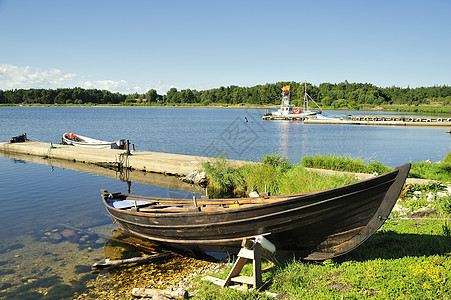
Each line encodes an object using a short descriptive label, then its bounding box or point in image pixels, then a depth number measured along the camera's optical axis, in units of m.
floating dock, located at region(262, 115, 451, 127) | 50.66
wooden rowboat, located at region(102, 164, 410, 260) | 5.36
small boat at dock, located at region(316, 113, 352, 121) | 62.69
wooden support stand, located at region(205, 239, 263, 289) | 5.28
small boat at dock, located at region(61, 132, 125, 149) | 22.70
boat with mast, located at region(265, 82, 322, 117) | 72.88
